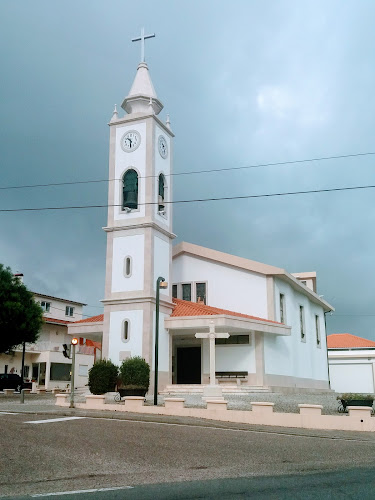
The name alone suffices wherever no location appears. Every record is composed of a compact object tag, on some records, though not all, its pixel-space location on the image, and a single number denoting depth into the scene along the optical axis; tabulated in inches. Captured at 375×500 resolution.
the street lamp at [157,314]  822.0
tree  1315.2
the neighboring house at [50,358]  1946.4
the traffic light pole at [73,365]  805.1
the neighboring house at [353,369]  1868.8
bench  1169.4
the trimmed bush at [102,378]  1011.3
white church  1131.3
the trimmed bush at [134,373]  1005.8
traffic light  861.2
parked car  1692.9
